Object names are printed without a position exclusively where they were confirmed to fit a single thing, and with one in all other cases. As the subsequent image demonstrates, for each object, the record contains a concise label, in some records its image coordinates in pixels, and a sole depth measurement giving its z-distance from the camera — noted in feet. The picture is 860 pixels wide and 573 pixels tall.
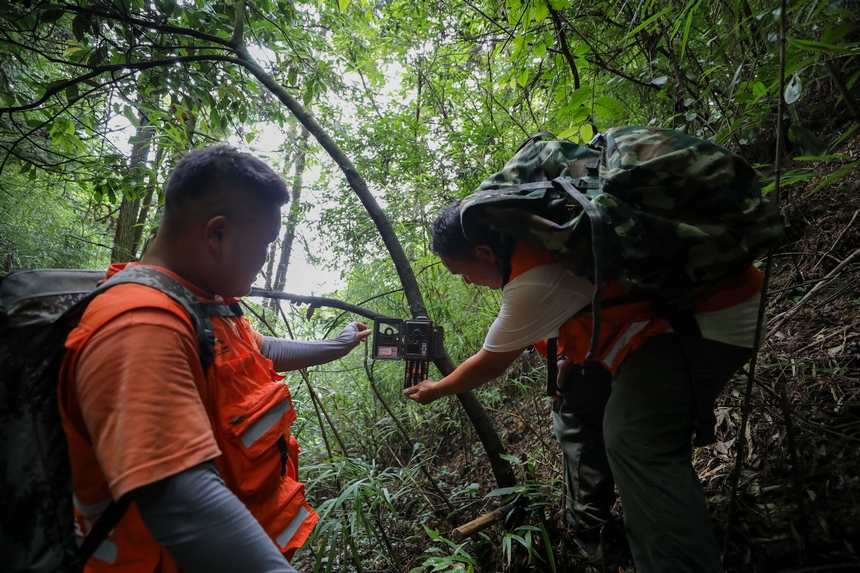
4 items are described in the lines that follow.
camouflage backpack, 4.49
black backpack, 2.94
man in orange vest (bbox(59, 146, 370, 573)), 2.68
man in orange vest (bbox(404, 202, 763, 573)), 4.74
